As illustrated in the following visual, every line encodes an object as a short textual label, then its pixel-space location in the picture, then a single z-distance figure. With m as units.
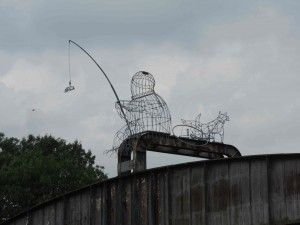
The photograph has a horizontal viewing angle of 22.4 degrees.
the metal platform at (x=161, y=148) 31.08
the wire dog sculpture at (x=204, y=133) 33.91
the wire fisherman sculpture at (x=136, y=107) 31.06
